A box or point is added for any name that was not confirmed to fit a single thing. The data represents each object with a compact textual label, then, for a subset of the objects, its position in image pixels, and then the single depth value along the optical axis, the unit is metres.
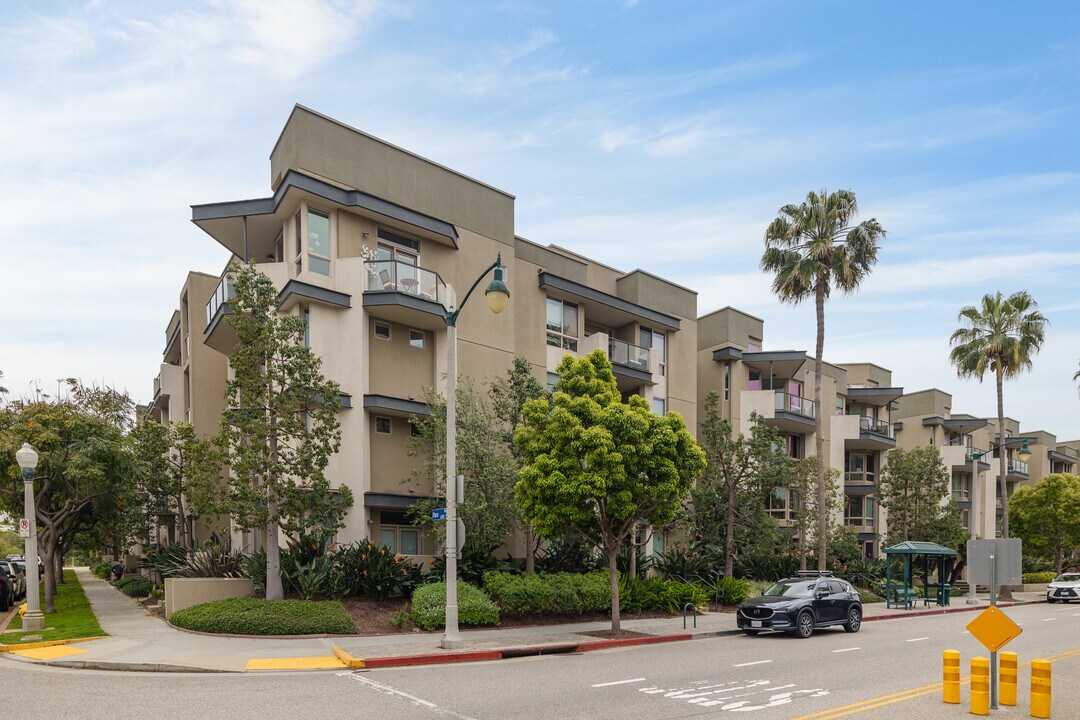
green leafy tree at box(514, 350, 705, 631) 18.17
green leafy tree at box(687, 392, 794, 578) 27.08
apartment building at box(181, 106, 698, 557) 21.95
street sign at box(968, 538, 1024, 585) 11.83
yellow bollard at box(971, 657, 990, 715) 10.62
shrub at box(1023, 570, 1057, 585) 48.41
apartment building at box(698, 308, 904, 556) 37.97
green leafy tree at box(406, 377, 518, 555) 21.17
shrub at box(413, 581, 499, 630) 17.72
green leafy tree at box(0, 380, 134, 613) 22.05
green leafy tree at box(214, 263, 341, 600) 18.27
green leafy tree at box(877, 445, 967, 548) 38.09
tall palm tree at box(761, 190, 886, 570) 30.78
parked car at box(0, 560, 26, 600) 26.79
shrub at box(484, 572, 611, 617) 19.77
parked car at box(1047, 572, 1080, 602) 35.75
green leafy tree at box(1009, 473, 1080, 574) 44.69
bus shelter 29.36
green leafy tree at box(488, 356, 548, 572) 22.67
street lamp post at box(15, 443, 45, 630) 16.92
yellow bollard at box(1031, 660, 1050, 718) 10.31
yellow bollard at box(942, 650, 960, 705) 11.24
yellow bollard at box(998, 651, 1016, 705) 10.89
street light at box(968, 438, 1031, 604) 34.47
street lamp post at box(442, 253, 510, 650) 15.68
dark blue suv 19.66
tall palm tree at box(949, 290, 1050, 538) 38.84
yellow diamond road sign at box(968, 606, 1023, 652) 10.35
